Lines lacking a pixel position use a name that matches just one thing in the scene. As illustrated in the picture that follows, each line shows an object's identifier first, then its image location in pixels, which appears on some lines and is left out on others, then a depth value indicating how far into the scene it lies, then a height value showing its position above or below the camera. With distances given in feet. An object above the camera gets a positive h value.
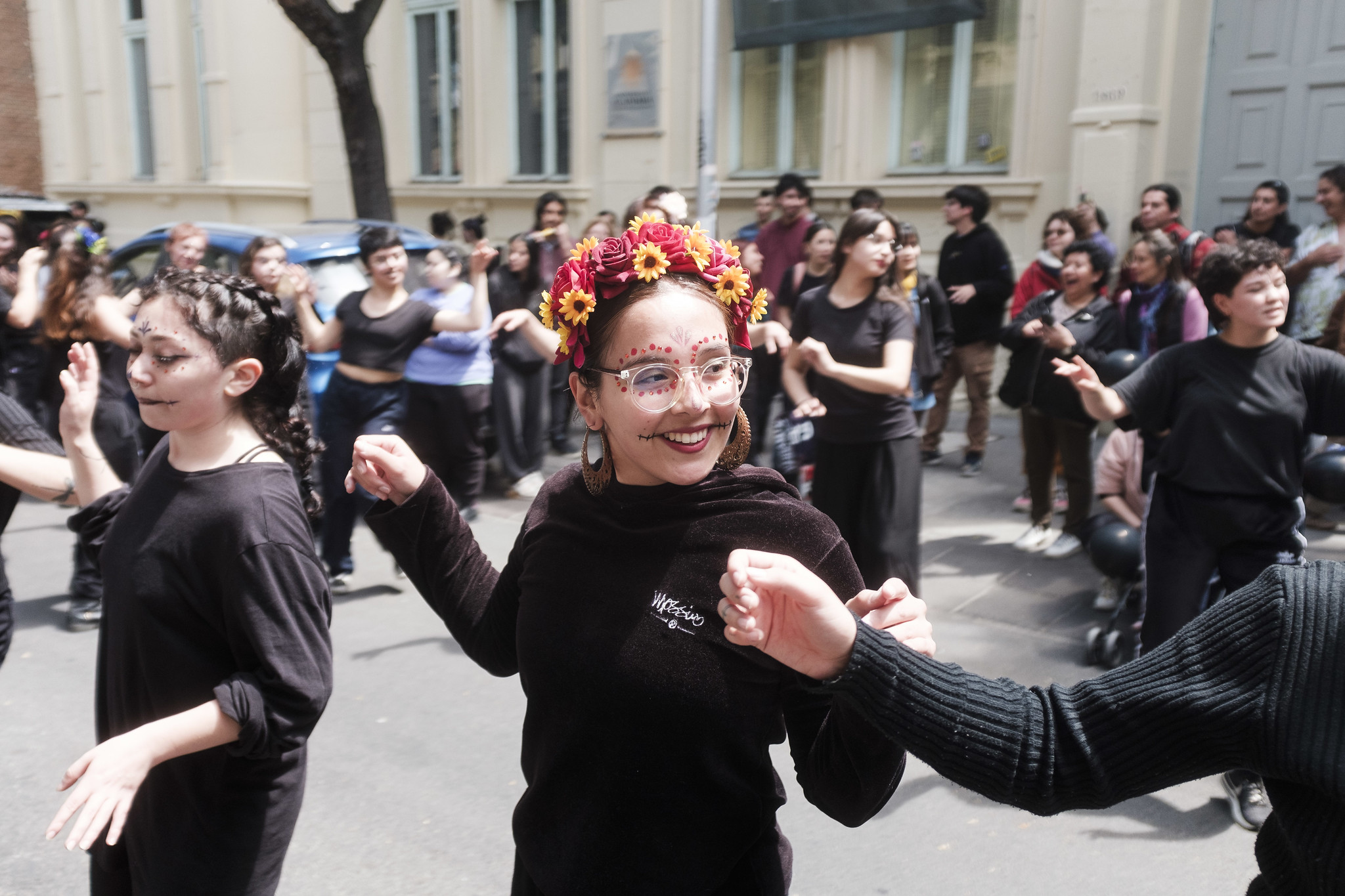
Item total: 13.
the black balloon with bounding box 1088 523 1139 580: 17.04 -4.81
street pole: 23.95 +1.71
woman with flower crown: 5.75 -2.01
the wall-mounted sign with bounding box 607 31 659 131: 39.70 +4.24
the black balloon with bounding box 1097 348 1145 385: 17.85 -2.26
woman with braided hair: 7.04 -2.53
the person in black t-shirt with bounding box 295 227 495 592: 20.27 -2.61
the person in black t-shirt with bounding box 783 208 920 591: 15.37 -2.60
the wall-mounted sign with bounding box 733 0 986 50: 33.50 +5.64
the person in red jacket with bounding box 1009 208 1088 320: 25.39 -1.00
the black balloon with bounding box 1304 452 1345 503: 16.47 -3.60
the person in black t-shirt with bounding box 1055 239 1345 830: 12.70 -2.32
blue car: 24.47 -1.18
